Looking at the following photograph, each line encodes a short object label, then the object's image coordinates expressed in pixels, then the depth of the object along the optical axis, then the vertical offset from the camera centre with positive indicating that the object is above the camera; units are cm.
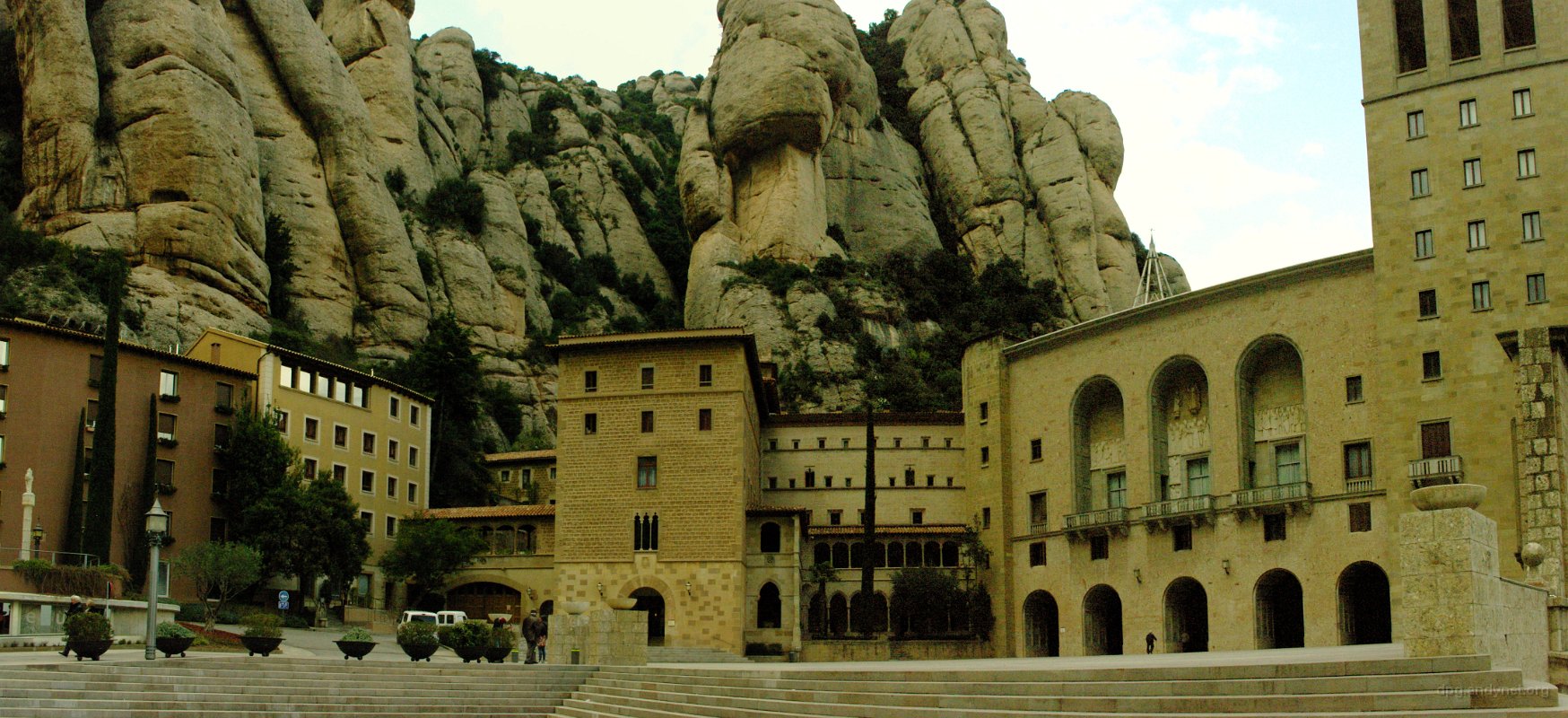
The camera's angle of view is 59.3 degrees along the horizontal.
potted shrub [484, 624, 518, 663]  3006 -155
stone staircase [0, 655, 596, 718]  2303 -204
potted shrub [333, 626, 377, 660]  2867 -145
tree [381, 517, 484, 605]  5138 +82
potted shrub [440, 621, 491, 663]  2997 -142
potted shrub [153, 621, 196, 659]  2667 -124
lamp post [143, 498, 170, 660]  2523 +50
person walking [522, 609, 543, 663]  3124 -132
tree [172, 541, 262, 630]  4231 +25
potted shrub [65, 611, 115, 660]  2556 -110
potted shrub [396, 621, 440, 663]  2973 -144
